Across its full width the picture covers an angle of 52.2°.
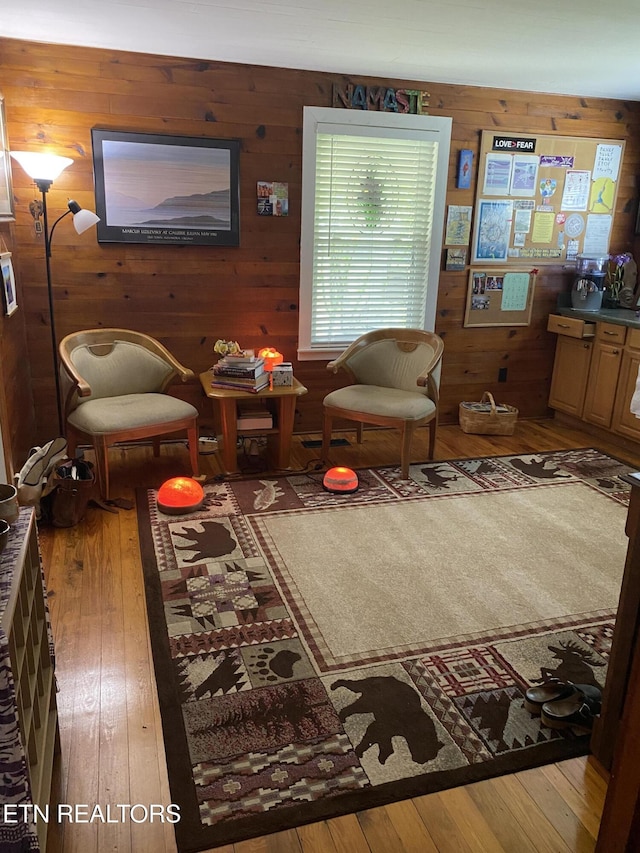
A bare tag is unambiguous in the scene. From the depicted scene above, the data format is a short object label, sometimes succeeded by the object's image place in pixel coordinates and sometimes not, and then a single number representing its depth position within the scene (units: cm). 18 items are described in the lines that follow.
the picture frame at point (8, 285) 329
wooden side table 382
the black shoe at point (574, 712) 200
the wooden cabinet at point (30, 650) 136
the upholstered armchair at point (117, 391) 350
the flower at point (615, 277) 500
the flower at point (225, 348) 409
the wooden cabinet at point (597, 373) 445
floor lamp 338
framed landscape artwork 390
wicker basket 479
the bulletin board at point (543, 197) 466
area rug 184
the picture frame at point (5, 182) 338
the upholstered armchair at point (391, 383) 392
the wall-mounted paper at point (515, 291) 493
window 429
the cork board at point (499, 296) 486
